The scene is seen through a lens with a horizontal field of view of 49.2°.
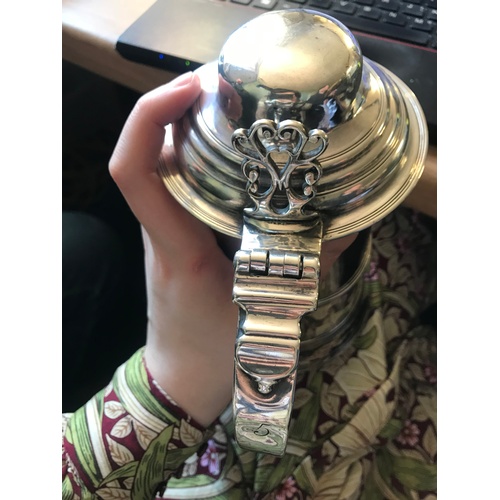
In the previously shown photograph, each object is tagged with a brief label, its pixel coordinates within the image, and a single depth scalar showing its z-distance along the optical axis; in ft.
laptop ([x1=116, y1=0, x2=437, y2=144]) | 1.70
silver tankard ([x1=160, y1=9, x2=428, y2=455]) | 0.95
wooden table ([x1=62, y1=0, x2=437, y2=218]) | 1.88
